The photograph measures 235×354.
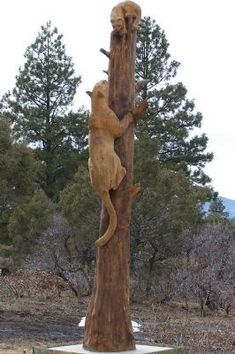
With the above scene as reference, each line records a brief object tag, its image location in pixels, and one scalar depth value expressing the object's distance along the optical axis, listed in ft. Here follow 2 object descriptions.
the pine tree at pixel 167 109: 91.35
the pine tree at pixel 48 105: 89.04
